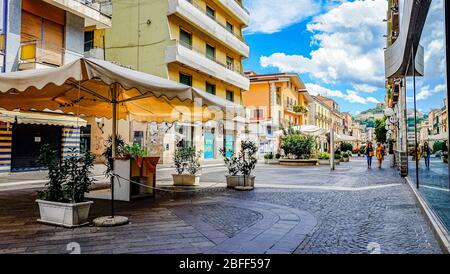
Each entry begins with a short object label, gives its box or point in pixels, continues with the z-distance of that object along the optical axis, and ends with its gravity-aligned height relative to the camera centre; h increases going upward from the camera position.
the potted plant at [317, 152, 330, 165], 24.77 -0.57
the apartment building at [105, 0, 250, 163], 25.34 +7.81
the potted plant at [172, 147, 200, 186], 10.88 -0.53
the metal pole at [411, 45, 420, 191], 8.25 +0.67
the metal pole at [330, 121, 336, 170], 19.47 +0.11
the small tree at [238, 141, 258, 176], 10.35 -0.21
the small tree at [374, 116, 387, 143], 50.26 +2.43
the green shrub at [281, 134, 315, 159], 24.18 +0.27
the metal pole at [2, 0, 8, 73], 14.93 +5.10
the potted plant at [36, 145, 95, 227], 5.46 -0.64
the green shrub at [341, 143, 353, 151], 47.44 +0.43
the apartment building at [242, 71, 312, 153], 44.44 +5.86
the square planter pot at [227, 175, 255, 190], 10.39 -0.91
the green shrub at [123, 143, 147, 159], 8.41 -0.04
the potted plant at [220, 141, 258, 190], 10.38 -0.48
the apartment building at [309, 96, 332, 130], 65.84 +7.29
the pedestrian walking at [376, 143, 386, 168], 20.61 -0.10
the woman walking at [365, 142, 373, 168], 21.17 -0.05
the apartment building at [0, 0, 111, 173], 15.17 +4.46
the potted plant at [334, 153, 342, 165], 26.30 -0.61
